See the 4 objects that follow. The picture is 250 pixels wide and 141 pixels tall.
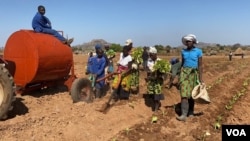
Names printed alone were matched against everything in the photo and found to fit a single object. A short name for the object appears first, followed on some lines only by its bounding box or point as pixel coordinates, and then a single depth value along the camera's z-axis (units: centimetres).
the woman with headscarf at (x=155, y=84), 475
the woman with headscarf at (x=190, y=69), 426
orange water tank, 472
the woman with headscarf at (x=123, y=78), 514
